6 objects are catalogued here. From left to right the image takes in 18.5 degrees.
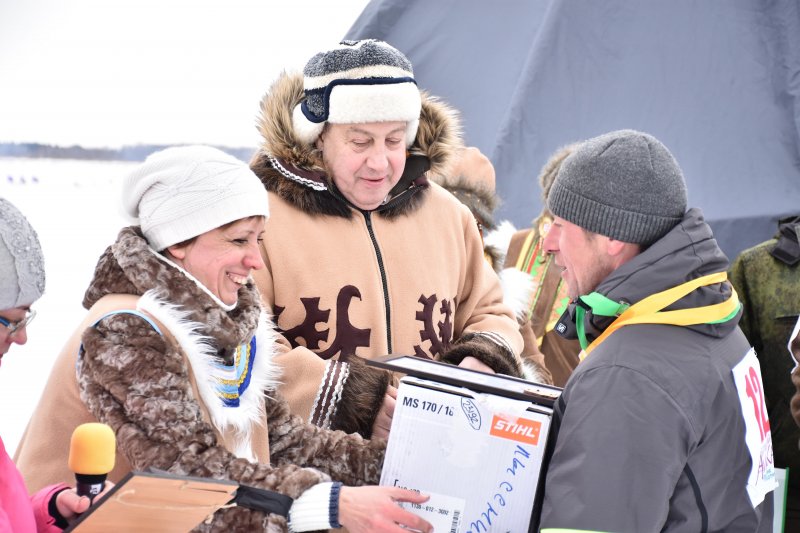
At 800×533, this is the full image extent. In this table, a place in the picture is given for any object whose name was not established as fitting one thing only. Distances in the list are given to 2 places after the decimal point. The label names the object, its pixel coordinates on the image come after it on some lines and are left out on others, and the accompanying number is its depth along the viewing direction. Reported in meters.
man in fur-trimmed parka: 4.44
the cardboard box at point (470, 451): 3.91
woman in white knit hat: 3.95
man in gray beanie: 3.78
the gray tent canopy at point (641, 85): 7.67
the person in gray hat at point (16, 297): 3.63
